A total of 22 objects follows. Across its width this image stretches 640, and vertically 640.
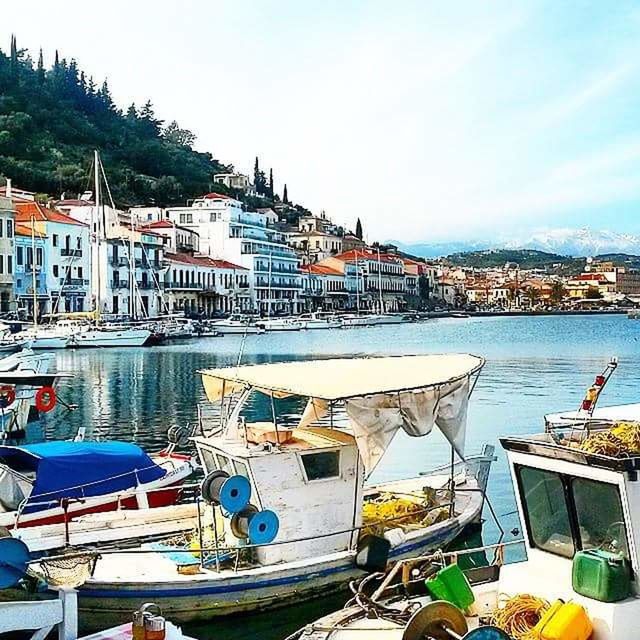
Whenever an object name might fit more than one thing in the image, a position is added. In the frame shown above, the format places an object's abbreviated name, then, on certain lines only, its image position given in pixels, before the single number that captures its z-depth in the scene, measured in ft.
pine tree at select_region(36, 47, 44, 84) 479.41
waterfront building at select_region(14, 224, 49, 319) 253.44
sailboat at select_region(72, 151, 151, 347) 232.12
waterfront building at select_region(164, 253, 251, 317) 331.73
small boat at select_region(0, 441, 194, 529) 46.50
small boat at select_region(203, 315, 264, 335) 297.96
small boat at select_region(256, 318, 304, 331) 328.70
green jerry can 22.72
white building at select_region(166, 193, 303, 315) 387.34
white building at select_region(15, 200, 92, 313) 265.75
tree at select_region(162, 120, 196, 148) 596.70
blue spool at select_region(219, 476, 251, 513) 37.81
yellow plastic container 22.59
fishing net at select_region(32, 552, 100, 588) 37.04
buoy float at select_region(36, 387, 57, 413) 85.92
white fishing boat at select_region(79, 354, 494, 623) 38.22
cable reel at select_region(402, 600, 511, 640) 23.57
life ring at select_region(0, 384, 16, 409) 90.72
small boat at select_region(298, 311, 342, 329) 345.33
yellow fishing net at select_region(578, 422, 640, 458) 24.04
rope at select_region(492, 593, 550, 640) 23.98
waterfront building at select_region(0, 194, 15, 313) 238.91
